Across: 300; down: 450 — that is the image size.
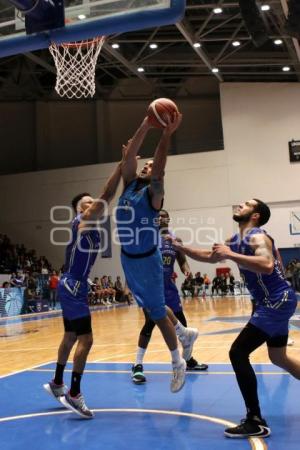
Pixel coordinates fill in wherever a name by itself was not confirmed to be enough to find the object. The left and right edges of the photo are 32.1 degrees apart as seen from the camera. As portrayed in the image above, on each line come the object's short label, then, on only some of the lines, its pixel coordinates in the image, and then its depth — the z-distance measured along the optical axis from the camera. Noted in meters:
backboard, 5.50
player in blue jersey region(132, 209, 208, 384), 6.35
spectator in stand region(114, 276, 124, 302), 24.14
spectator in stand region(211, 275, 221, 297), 25.64
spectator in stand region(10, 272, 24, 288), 18.62
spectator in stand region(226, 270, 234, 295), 25.61
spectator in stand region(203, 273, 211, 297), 26.06
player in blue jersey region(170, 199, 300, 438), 3.82
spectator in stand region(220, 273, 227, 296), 25.55
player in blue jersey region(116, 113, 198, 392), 4.21
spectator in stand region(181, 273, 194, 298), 25.63
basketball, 3.97
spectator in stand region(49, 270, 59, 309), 20.03
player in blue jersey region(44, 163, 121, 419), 4.64
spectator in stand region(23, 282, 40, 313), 18.77
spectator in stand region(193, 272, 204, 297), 25.72
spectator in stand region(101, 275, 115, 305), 23.45
